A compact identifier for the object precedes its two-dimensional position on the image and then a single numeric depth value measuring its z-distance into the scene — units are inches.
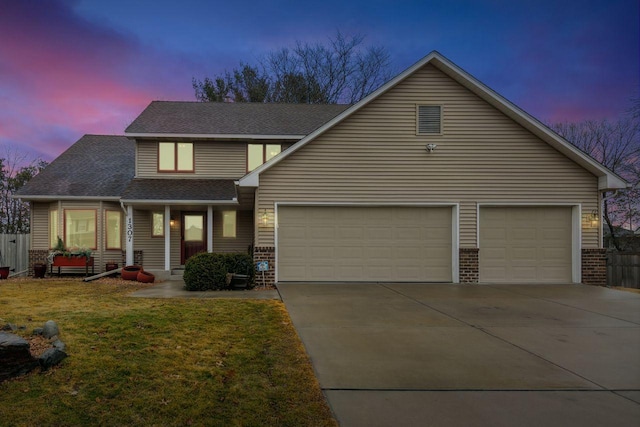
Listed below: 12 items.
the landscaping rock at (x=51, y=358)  163.0
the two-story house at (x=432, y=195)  460.8
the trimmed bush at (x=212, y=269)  420.8
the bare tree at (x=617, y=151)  847.7
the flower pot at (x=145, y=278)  501.7
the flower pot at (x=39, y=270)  555.5
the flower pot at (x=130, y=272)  516.4
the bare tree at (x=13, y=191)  909.8
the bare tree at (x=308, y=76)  1114.1
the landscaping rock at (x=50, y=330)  201.6
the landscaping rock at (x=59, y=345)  179.3
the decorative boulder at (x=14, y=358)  152.9
